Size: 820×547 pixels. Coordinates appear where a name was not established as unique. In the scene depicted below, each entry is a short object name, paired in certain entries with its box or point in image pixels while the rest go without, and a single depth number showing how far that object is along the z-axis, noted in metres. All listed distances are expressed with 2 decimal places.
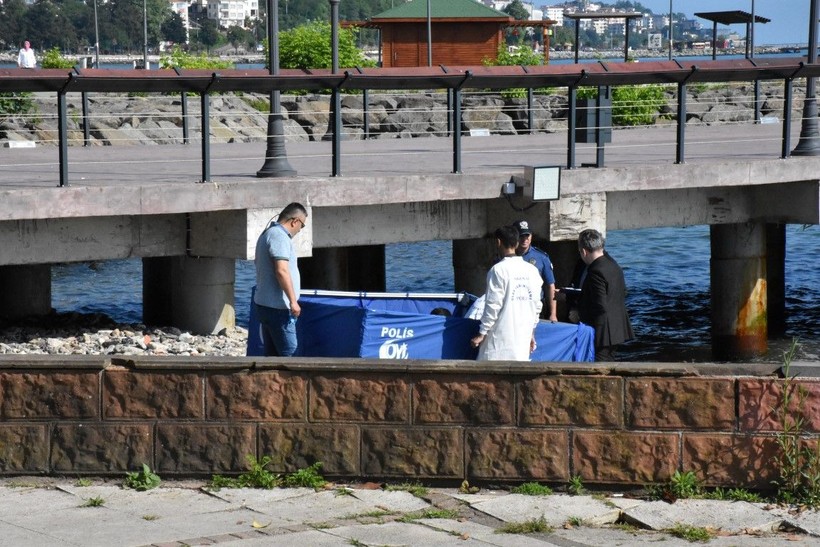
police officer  22.68
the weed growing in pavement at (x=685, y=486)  14.03
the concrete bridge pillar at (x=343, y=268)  34.51
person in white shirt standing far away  67.17
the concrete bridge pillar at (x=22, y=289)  32.85
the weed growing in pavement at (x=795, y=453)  13.74
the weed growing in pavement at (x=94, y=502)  13.74
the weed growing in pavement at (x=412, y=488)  14.22
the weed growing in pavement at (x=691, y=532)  12.83
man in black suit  19.59
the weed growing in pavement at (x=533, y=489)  14.16
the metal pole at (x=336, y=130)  27.43
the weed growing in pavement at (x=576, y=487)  14.17
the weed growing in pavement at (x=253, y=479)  14.36
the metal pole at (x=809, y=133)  32.60
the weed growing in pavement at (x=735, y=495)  13.99
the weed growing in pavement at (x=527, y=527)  12.96
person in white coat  17.13
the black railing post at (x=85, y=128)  37.80
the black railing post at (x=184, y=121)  37.48
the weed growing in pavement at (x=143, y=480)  14.42
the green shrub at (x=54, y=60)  72.03
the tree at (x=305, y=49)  81.81
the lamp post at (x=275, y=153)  27.42
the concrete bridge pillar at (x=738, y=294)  35.24
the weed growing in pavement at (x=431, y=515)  13.37
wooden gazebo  112.99
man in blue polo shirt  18.96
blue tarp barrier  18.56
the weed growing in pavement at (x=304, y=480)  14.39
